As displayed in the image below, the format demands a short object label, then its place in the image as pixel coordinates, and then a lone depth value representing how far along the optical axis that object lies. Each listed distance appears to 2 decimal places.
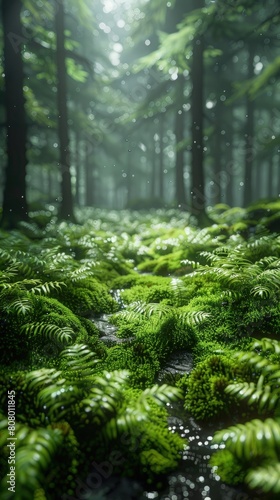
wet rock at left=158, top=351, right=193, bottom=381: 3.85
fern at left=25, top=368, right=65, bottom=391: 2.93
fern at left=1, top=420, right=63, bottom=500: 2.08
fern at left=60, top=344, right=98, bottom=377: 3.23
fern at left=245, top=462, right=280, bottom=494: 1.97
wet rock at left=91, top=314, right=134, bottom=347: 4.51
